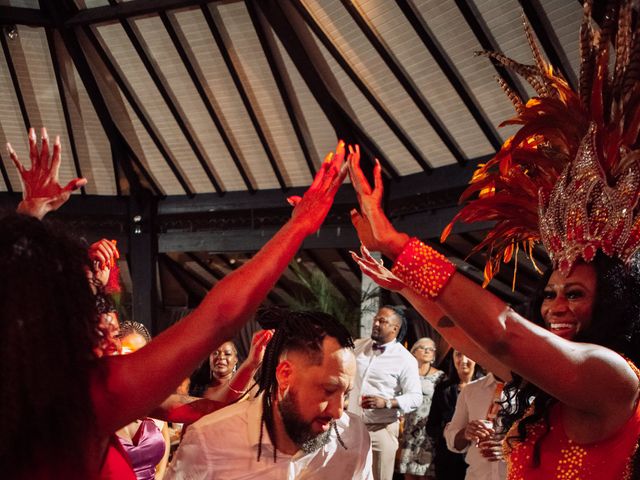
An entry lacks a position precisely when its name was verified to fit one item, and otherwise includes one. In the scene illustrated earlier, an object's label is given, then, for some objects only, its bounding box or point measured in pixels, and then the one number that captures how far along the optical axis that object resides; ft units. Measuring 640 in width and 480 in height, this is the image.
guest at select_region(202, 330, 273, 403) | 9.51
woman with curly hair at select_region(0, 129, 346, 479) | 4.25
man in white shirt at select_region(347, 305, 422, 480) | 20.45
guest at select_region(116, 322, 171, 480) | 11.94
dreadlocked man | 8.27
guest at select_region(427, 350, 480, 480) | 20.35
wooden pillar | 42.32
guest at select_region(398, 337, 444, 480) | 21.44
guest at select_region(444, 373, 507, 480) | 14.82
